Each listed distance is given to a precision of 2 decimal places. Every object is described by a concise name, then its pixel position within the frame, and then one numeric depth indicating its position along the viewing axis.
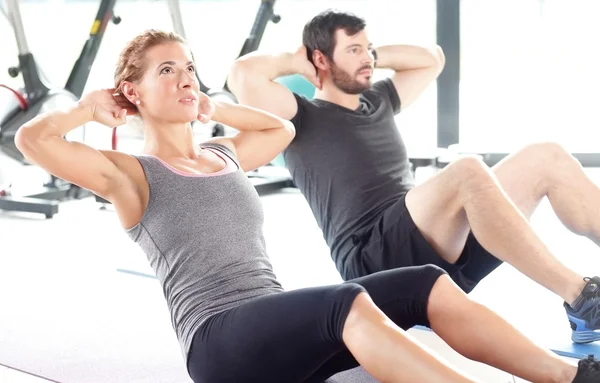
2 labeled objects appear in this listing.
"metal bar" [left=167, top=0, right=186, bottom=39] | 5.19
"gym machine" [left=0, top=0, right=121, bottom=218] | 4.54
